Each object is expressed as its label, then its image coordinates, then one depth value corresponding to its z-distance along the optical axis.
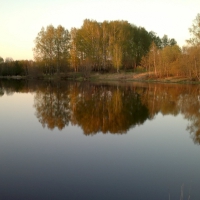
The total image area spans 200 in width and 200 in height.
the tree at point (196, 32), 34.50
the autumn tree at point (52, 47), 54.16
